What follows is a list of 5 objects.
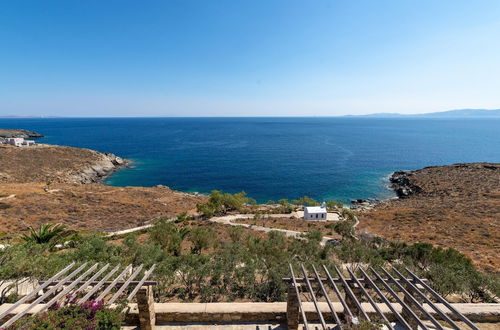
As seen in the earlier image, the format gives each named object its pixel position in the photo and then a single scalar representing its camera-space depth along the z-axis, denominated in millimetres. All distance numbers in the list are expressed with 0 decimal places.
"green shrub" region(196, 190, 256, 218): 31464
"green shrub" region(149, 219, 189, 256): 15305
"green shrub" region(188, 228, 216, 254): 15953
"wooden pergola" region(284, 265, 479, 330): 5059
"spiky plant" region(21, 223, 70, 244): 14991
